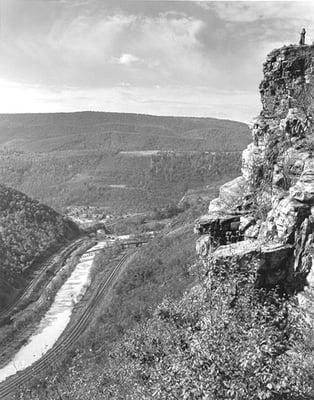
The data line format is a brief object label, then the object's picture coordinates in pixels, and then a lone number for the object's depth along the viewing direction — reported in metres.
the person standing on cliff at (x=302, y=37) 39.14
